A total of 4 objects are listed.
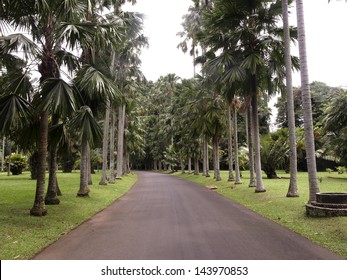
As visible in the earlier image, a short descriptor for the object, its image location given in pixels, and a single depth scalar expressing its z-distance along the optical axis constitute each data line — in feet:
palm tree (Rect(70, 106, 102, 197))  34.55
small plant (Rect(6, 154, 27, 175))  113.70
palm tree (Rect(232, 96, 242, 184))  71.97
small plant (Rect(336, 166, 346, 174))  107.76
